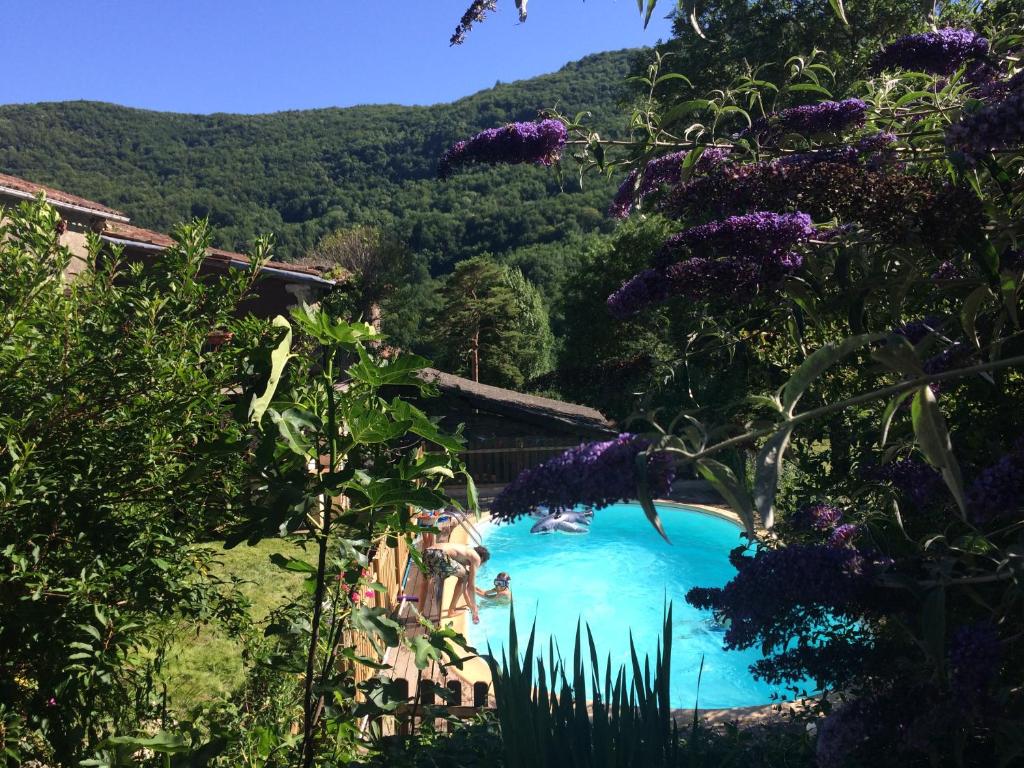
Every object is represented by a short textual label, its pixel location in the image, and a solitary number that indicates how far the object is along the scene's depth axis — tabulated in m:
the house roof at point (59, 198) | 8.92
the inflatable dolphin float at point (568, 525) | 13.70
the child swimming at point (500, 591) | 9.64
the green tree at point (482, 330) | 28.38
